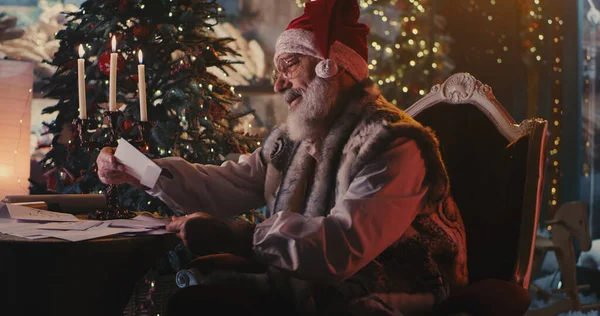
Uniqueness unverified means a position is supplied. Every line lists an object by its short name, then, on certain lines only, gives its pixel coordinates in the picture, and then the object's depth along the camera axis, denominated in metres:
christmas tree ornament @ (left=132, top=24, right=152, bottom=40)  3.51
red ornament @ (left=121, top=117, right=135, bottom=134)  3.29
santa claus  1.72
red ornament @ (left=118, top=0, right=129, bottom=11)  3.47
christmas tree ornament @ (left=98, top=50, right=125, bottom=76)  3.34
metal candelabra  2.12
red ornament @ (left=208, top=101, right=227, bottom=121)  3.59
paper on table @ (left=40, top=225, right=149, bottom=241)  1.73
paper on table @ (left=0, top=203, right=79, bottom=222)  1.99
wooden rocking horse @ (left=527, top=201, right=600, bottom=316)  4.54
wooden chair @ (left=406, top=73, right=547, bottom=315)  1.99
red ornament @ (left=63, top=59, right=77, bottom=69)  3.62
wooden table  1.74
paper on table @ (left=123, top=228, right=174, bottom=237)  1.84
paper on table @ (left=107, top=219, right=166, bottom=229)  1.93
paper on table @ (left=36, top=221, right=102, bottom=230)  1.85
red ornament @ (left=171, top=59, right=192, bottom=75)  3.50
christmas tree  3.43
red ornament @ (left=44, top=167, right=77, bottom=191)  3.47
